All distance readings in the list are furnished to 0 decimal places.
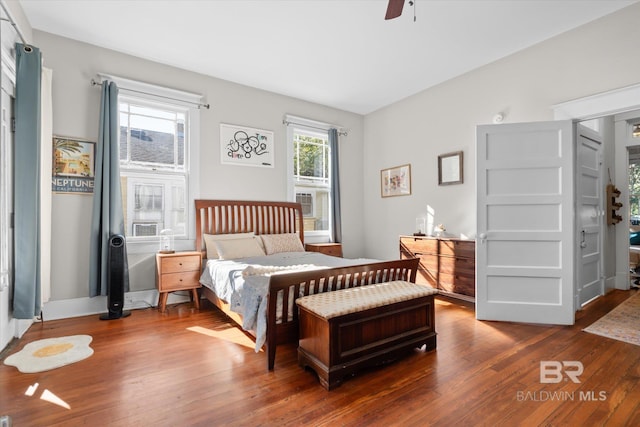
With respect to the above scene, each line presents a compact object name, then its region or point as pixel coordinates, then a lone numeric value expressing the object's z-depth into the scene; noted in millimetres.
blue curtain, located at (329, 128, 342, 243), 5387
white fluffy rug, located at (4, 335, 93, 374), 2303
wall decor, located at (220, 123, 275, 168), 4441
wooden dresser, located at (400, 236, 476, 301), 3752
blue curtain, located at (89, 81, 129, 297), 3436
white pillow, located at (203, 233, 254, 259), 3906
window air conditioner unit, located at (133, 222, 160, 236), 3859
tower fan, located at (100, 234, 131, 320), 3352
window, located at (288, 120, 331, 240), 5188
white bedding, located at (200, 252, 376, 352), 2404
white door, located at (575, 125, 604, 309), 3609
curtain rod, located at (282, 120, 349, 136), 4973
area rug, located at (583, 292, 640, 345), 2787
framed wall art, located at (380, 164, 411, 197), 5090
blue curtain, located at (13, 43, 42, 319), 2725
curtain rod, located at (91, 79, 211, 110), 3546
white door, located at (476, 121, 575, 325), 3127
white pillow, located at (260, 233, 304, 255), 4293
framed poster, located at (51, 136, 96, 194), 3387
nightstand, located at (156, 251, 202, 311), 3537
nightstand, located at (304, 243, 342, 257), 4833
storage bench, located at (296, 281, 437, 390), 2020
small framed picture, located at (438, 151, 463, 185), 4319
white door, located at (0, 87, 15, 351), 2508
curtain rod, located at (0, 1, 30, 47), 2477
